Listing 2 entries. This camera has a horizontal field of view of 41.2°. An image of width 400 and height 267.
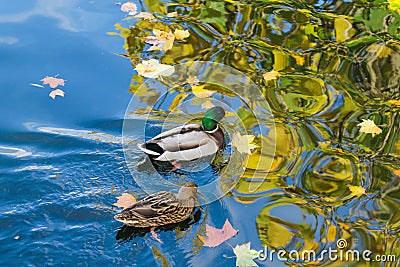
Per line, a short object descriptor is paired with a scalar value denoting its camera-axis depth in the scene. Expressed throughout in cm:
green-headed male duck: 436
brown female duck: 373
